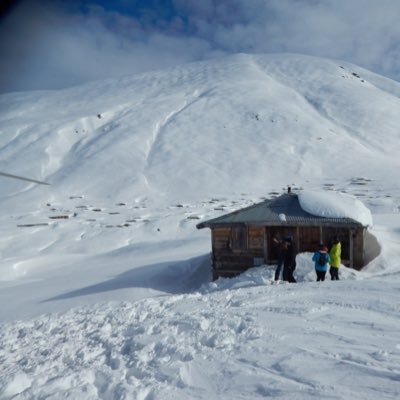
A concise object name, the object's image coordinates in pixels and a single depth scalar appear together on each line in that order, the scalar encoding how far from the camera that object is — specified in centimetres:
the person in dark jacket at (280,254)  1140
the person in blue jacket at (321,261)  1084
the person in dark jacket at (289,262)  1133
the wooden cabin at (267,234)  1330
